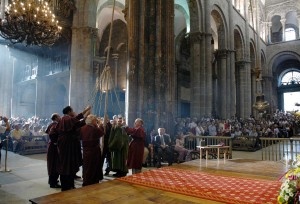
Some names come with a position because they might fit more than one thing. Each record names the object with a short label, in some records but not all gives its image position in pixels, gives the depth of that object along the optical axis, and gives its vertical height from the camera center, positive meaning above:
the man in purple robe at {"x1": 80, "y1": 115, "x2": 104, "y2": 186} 4.97 -0.71
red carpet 3.49 -1.17
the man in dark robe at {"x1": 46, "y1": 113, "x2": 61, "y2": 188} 5.61 -0.97
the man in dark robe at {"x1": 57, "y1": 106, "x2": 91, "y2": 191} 4.90 -0.63
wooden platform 3.33 -1.15
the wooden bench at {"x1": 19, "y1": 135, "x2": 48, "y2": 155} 10.46 -1.28
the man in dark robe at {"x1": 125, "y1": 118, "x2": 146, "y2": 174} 6.31 -0.80
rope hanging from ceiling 5.15 +0.90
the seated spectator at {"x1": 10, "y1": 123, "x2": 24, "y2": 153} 10.56 -0.90
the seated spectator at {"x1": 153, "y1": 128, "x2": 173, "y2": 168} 8.27 -1.01
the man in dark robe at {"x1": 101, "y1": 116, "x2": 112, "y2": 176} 6.89 -0.92
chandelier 7.55 +2.97
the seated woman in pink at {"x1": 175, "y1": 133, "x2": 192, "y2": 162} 8.63 -1.29
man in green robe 6.38 -0.85
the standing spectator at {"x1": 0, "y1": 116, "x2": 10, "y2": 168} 6.45 -0.37
